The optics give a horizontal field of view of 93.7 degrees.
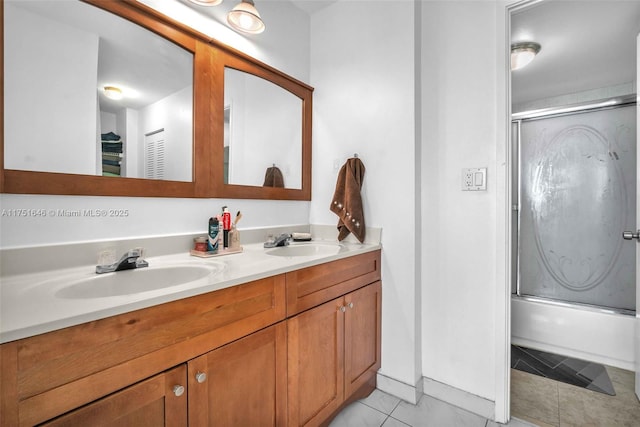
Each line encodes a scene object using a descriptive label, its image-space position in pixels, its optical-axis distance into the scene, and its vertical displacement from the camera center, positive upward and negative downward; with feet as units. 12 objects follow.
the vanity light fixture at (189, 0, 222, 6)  4.48 +3.20
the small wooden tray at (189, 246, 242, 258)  4.49 -0.60
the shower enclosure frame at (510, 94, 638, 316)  7.50 +1.64
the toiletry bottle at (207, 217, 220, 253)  4.62 -0.34
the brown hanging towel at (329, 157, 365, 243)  5.79 +0.27
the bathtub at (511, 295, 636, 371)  6.44 -2.73
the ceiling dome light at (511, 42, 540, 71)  7.20 +3.98
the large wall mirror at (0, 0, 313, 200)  3.35 +1.51
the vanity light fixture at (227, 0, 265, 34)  4.82 +3.28
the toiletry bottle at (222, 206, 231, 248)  4.91 -0.19
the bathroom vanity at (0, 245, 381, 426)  2.06 -1.32
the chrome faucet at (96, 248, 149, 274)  3.51 -0.60
